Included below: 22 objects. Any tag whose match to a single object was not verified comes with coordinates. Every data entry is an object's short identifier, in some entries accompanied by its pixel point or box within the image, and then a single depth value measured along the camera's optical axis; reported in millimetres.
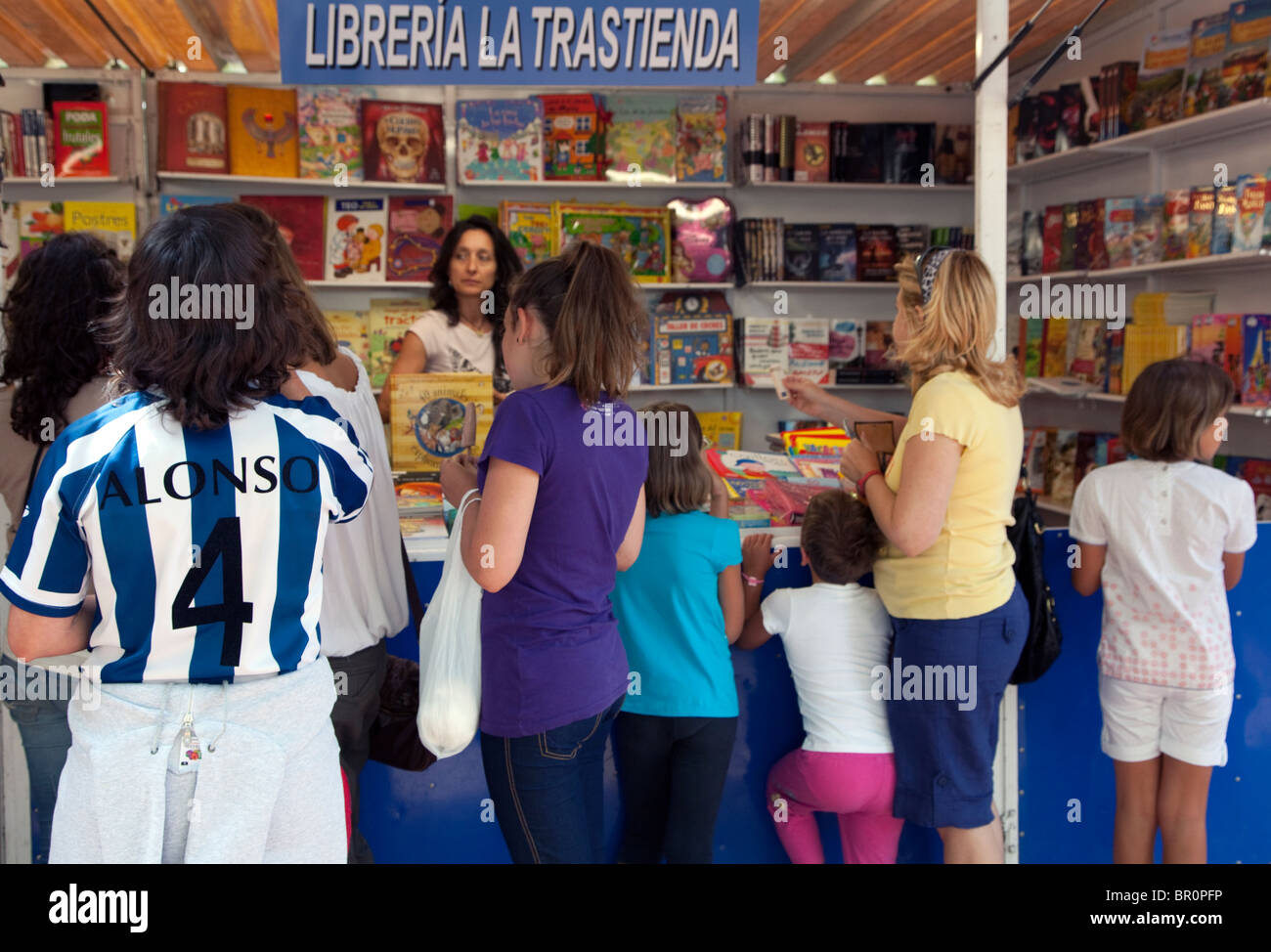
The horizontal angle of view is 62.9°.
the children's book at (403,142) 4723
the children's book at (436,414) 2551
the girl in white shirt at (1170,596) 2289
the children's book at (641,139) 4891
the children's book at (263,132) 4648
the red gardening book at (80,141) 4570
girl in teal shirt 2043
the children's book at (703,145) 4941
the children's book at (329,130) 4680
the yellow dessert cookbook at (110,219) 4625
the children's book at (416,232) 4789
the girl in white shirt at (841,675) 2189
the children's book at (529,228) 4812
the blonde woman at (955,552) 1991
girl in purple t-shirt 1620
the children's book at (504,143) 4797
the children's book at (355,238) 4785
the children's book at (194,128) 4605
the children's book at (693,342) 5066
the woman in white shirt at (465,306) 3342
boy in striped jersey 1249
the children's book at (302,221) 4754
